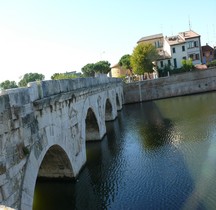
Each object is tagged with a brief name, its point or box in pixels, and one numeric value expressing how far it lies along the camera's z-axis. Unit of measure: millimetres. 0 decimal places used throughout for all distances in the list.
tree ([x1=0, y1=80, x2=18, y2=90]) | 68250
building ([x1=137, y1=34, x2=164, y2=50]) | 72688
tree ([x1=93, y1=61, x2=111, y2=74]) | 83750
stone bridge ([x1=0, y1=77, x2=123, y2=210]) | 8875
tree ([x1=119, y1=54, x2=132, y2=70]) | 73388
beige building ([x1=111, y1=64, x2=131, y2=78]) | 86025
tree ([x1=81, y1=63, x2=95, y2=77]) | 86938
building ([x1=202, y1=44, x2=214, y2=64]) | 70312
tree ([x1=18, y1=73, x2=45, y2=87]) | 80575
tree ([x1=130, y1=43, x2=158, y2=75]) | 57009
